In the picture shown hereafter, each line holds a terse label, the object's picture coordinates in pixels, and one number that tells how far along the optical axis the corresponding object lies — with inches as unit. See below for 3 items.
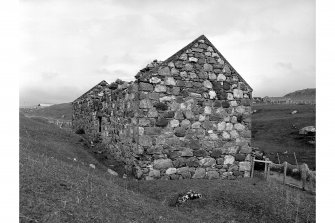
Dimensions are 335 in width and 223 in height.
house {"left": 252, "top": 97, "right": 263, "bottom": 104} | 3311.0
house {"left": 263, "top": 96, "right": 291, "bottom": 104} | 3052.2
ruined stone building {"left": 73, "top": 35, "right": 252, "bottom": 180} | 521.7
